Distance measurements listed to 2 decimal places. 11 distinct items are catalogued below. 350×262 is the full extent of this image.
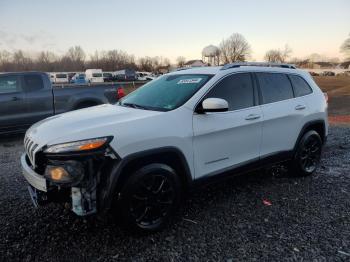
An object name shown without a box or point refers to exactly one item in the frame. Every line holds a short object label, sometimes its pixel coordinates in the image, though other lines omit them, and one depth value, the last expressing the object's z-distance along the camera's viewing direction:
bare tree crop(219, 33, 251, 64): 76.75
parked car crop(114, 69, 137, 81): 63.19
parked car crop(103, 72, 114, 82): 62.46
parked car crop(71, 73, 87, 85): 50.66
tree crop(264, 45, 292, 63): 105.12
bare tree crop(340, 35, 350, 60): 79.09
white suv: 2.92
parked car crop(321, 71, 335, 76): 92.88
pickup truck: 7.90
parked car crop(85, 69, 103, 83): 59.50
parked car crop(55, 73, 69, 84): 54.68
